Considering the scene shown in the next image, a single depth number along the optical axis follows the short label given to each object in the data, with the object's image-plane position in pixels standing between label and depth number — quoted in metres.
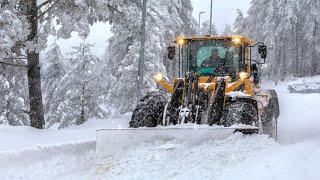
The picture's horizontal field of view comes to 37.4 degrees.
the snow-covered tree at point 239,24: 58.59
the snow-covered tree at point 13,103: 25.45
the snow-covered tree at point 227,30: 78.75
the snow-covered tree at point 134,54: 24.16
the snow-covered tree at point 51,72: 31.47
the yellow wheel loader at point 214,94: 8.41
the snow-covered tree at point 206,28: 64.96
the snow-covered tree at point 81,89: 27.19
